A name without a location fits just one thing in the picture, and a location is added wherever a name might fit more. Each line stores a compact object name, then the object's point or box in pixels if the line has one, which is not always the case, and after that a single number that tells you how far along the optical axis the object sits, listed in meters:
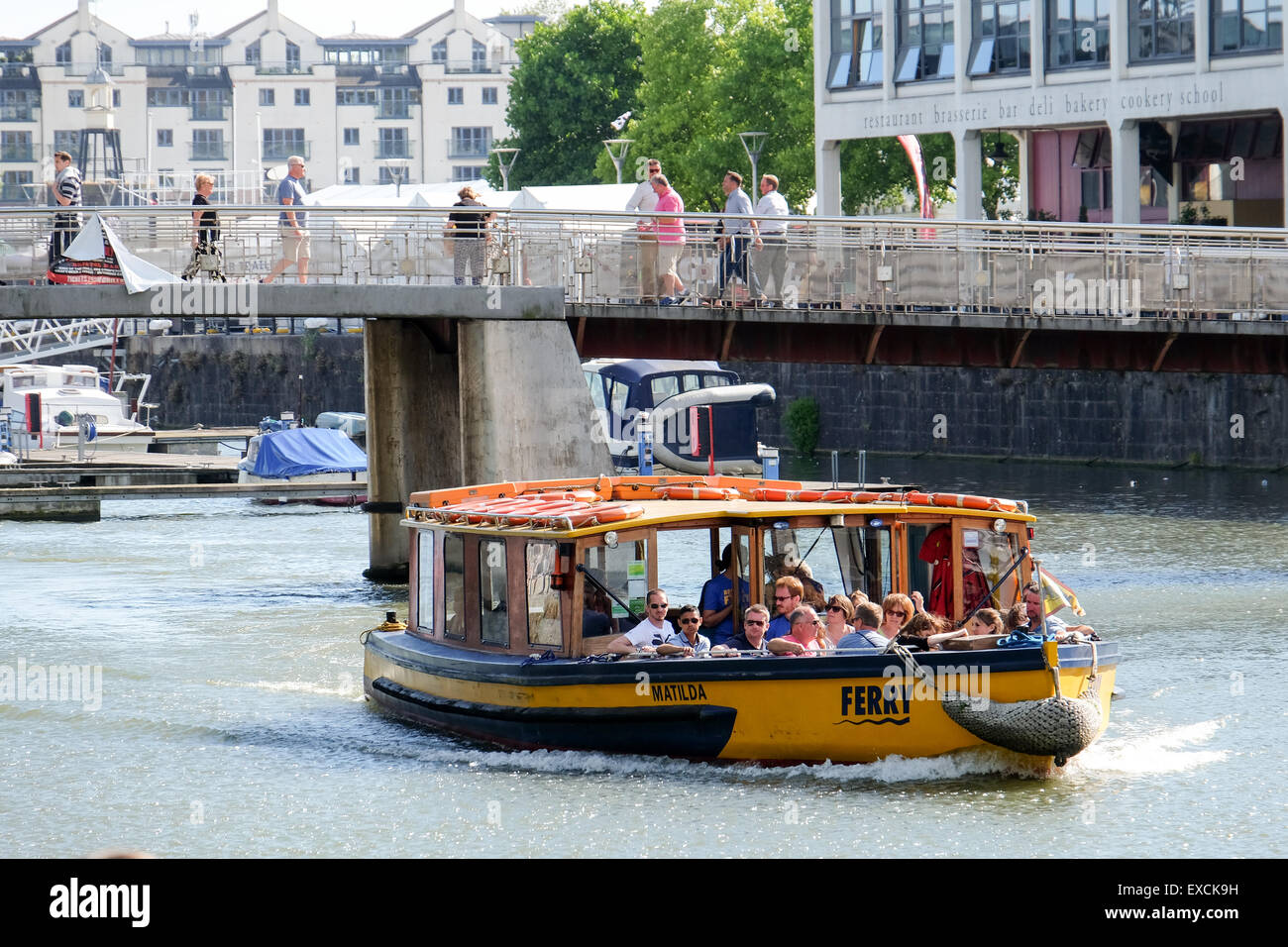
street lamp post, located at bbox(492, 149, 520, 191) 92.43
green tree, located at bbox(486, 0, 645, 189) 95.81
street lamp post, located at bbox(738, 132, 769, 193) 73.31
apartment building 138.62
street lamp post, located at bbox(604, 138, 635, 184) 80.94
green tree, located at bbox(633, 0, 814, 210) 75.69
